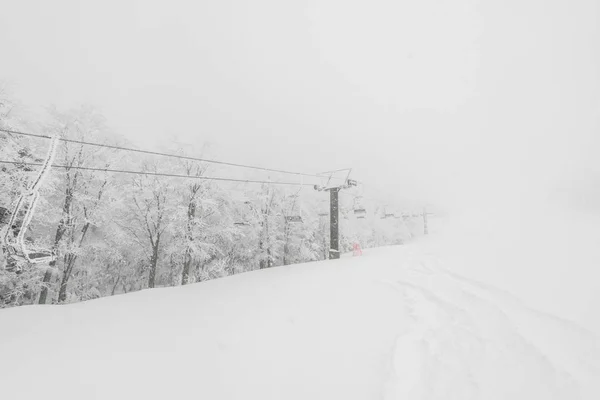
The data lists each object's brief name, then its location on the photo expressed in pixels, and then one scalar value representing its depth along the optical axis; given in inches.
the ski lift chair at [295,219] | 599.5
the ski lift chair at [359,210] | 695.7
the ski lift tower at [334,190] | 594.2
